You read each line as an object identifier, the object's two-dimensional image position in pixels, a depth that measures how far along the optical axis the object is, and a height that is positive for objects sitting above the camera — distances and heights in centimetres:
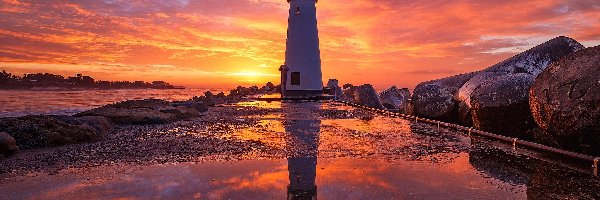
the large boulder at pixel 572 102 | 530 -11
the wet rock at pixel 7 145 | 570 -95
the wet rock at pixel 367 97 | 1992 -30
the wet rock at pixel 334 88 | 3062 +25
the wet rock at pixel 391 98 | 2486 -44
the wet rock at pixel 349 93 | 3442 -18
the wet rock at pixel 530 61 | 1077 +104
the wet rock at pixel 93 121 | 808 -79
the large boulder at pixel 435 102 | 1188 -30
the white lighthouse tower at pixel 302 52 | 2414 +249
